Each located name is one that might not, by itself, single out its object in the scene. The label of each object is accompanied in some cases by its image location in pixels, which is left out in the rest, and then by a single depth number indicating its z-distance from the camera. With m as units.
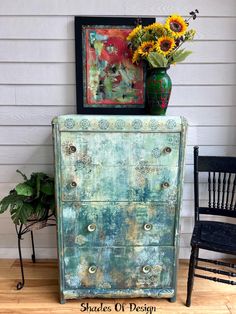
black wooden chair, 1.60
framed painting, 1.85
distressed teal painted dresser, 1.52
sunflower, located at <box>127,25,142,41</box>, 1.72
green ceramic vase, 1.64
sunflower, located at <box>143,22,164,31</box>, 1.66
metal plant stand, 1.82
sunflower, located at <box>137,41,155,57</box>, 1.69
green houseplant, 1.72
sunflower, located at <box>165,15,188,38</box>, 1.64
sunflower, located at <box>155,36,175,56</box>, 1.62
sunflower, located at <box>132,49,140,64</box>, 1.77
